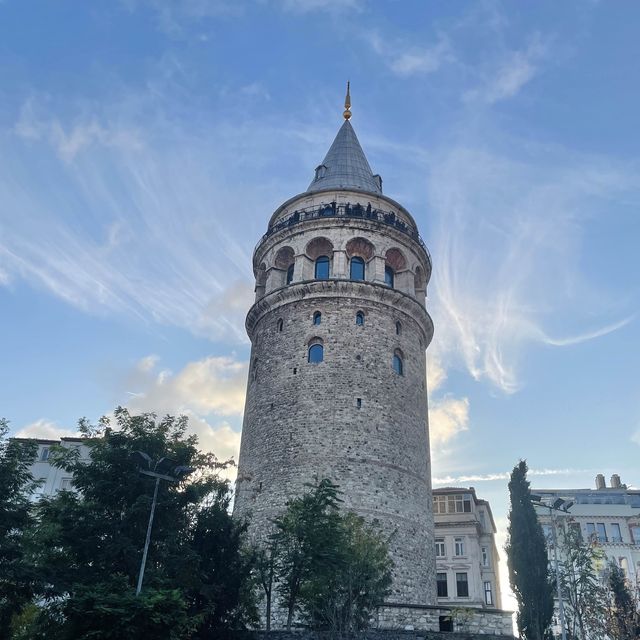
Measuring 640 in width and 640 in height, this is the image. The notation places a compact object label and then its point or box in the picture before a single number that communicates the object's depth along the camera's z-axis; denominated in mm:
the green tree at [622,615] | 25328
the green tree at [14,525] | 18094
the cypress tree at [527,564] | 25031
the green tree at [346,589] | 19500
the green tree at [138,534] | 18906
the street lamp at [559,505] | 19859
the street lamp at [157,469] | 16156
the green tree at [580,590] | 28156
